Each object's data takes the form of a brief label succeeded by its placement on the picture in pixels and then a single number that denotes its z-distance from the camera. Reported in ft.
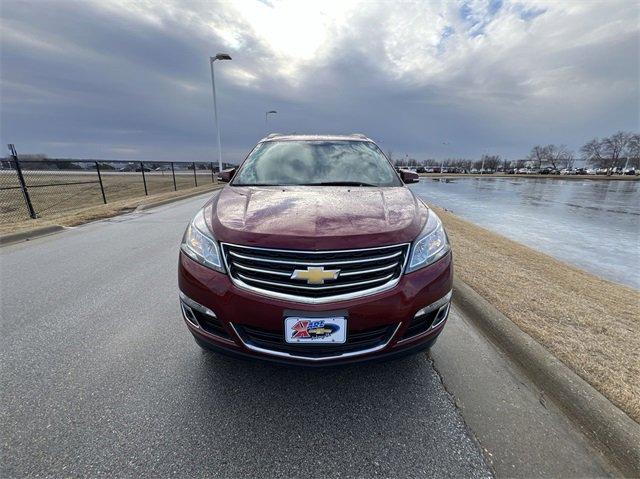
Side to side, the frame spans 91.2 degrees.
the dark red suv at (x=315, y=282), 5.95
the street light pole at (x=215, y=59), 55.72
